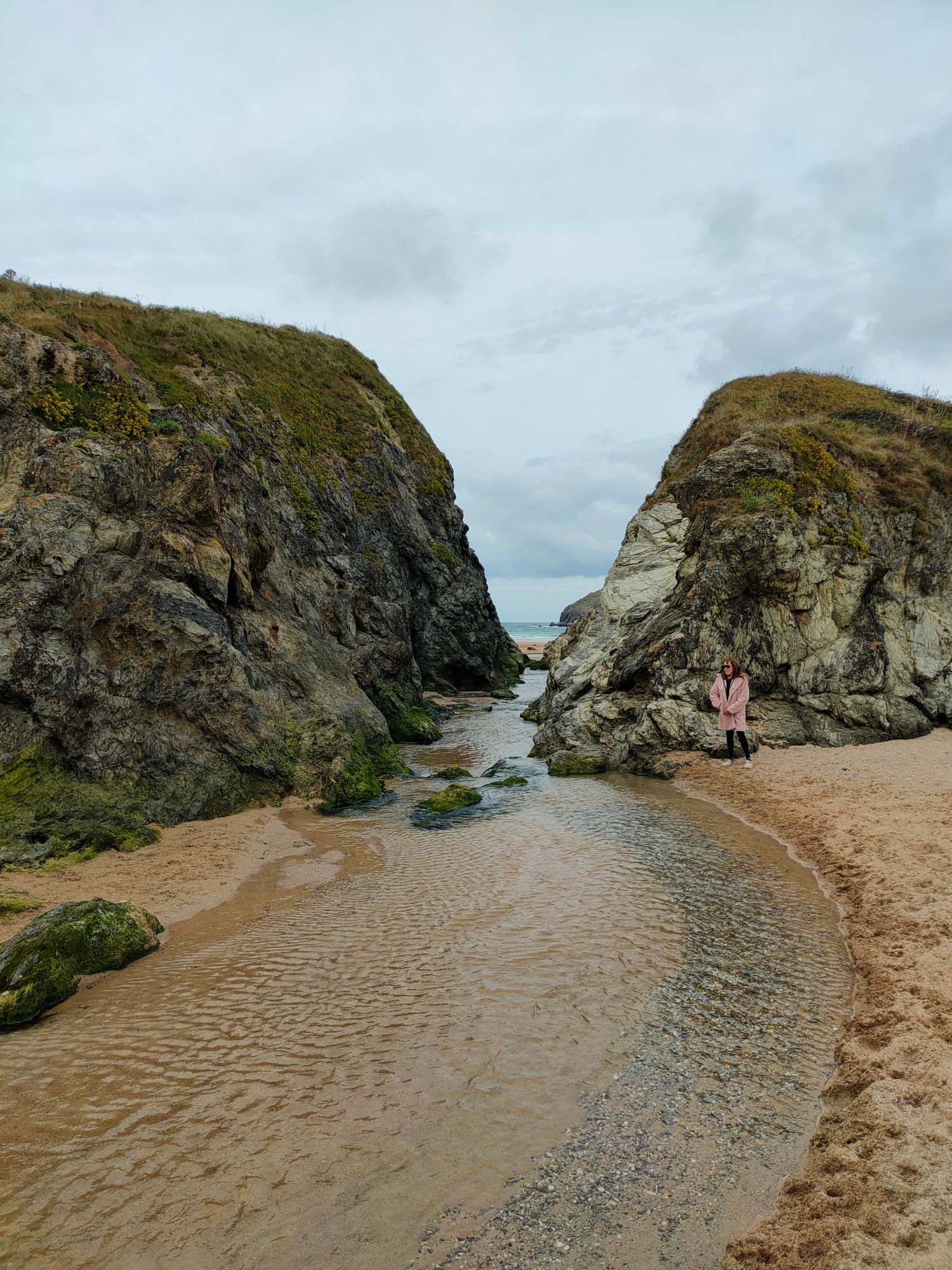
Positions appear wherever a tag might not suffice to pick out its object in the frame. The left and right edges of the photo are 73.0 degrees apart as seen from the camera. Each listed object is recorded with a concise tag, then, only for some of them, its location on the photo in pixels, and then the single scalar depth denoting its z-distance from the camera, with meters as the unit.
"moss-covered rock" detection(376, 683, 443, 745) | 25.53
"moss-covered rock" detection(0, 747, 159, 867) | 10.30
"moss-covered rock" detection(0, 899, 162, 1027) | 6.50
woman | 16.69
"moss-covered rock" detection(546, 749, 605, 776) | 18.44
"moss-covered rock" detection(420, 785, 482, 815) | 14.98
